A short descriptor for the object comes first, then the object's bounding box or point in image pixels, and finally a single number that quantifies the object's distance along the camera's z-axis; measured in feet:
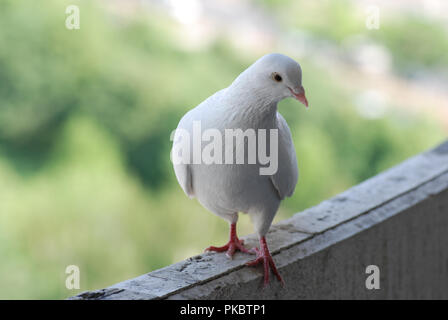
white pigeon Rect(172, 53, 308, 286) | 3.73
